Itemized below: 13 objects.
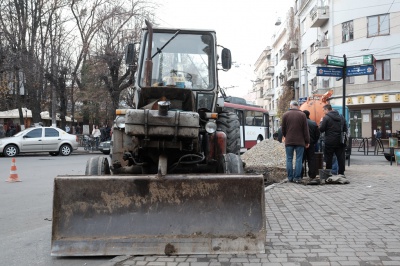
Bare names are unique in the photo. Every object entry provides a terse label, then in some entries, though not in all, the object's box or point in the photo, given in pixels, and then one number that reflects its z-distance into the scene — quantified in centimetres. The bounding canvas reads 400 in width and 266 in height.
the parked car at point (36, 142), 2105
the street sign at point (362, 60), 1291
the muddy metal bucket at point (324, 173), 930
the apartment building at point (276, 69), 5219
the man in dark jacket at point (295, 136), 920
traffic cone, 1126
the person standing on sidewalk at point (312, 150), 968
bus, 2550
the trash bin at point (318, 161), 1031
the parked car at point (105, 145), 1110
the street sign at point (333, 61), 1205
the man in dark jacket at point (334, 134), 977
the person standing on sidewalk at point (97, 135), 2748
